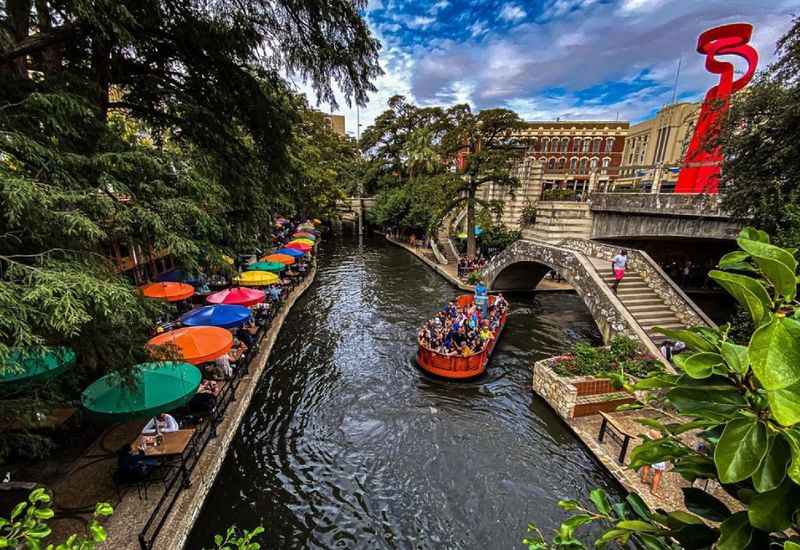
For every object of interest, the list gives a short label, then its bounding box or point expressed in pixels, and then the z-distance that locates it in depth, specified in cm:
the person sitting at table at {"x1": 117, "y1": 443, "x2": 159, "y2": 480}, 684
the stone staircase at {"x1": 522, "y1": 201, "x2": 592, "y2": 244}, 2125
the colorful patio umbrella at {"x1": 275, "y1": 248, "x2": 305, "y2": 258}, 2245
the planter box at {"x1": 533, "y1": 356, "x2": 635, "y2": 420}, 989
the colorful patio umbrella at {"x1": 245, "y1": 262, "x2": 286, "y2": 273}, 1791
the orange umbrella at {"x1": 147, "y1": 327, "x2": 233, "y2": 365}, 862
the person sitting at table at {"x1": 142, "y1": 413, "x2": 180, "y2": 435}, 777
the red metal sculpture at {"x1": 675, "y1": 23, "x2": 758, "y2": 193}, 1847
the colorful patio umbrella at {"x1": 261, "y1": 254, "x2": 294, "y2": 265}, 1918
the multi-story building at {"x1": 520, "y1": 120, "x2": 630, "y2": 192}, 4844
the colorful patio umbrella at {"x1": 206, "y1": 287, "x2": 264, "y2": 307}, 1300
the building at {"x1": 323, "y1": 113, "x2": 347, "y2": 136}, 7945
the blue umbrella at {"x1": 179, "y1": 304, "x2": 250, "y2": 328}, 1107
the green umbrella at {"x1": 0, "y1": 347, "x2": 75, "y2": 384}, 476
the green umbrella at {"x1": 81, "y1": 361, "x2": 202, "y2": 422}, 646
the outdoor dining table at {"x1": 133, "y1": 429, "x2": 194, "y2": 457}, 734
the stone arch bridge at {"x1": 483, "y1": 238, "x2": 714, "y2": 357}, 1250
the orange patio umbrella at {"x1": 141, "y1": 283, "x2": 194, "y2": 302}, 1221
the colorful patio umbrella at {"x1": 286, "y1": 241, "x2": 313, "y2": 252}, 2421
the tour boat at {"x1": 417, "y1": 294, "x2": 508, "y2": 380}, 1194
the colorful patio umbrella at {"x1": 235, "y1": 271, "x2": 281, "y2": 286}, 1522
